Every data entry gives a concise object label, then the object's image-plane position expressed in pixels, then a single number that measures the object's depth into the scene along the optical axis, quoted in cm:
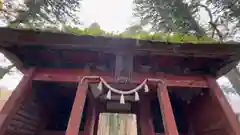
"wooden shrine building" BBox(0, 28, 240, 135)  162
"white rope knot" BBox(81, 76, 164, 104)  157
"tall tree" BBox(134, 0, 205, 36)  403
